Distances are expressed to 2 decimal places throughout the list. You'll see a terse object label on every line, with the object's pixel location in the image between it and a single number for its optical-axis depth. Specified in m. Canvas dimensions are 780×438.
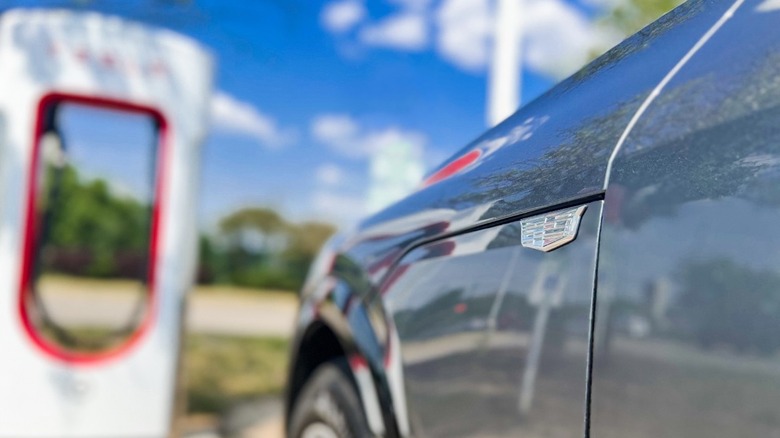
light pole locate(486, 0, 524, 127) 5.78
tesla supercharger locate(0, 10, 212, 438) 4.02
